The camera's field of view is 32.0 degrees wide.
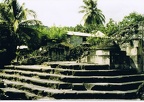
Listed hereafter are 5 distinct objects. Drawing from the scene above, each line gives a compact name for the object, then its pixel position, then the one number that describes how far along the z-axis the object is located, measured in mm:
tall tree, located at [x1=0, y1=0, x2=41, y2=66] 18125
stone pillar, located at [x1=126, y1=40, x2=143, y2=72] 10234
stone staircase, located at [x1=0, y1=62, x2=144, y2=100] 7672
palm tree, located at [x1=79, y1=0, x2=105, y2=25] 42156
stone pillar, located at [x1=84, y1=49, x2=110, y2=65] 10141
